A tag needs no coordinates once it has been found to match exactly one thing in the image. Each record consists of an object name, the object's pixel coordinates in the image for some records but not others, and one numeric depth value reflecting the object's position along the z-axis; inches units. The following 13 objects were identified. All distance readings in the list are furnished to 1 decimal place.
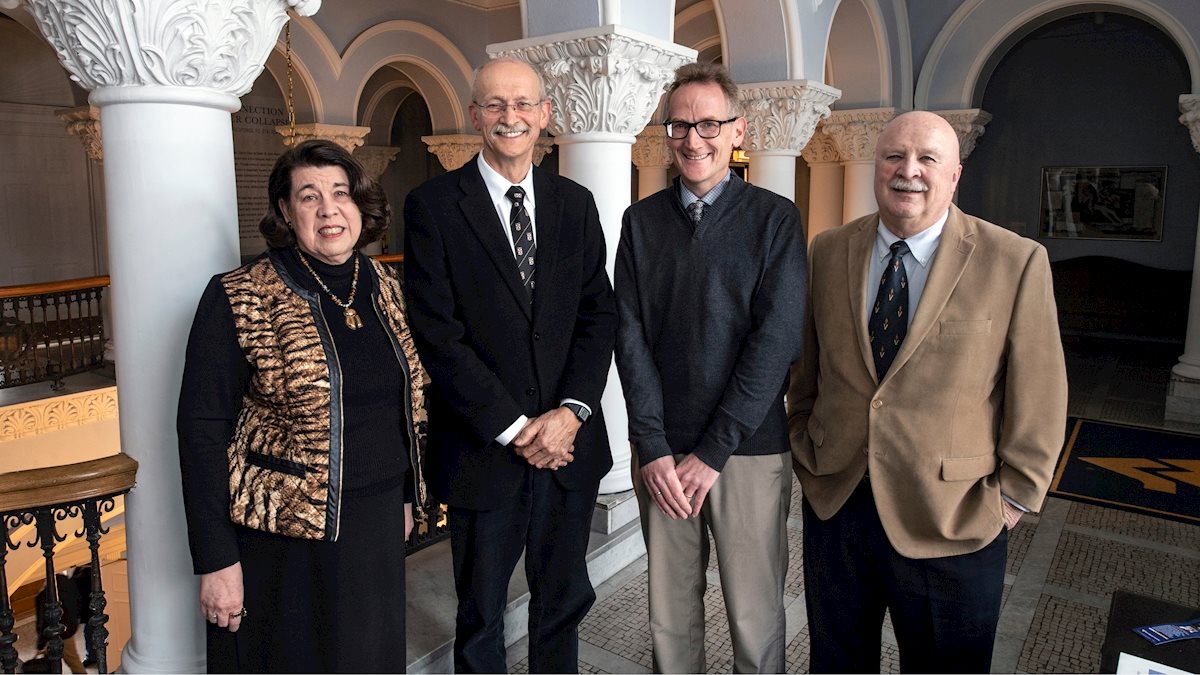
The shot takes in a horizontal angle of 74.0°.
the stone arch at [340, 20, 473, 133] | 383.9
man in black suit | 79.8
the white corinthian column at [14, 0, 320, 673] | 75.7
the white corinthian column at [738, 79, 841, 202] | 211.8
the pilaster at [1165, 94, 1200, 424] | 258.4
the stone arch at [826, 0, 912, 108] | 289.4
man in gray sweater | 78.4
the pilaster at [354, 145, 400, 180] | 554.9
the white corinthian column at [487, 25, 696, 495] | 134.9
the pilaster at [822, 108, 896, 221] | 299.1
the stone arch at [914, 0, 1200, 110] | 316.2
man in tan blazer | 70.3
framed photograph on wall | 384.2
